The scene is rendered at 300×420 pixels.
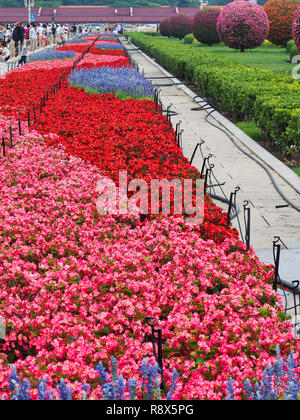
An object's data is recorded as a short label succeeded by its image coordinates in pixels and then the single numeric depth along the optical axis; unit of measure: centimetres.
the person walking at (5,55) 2792
